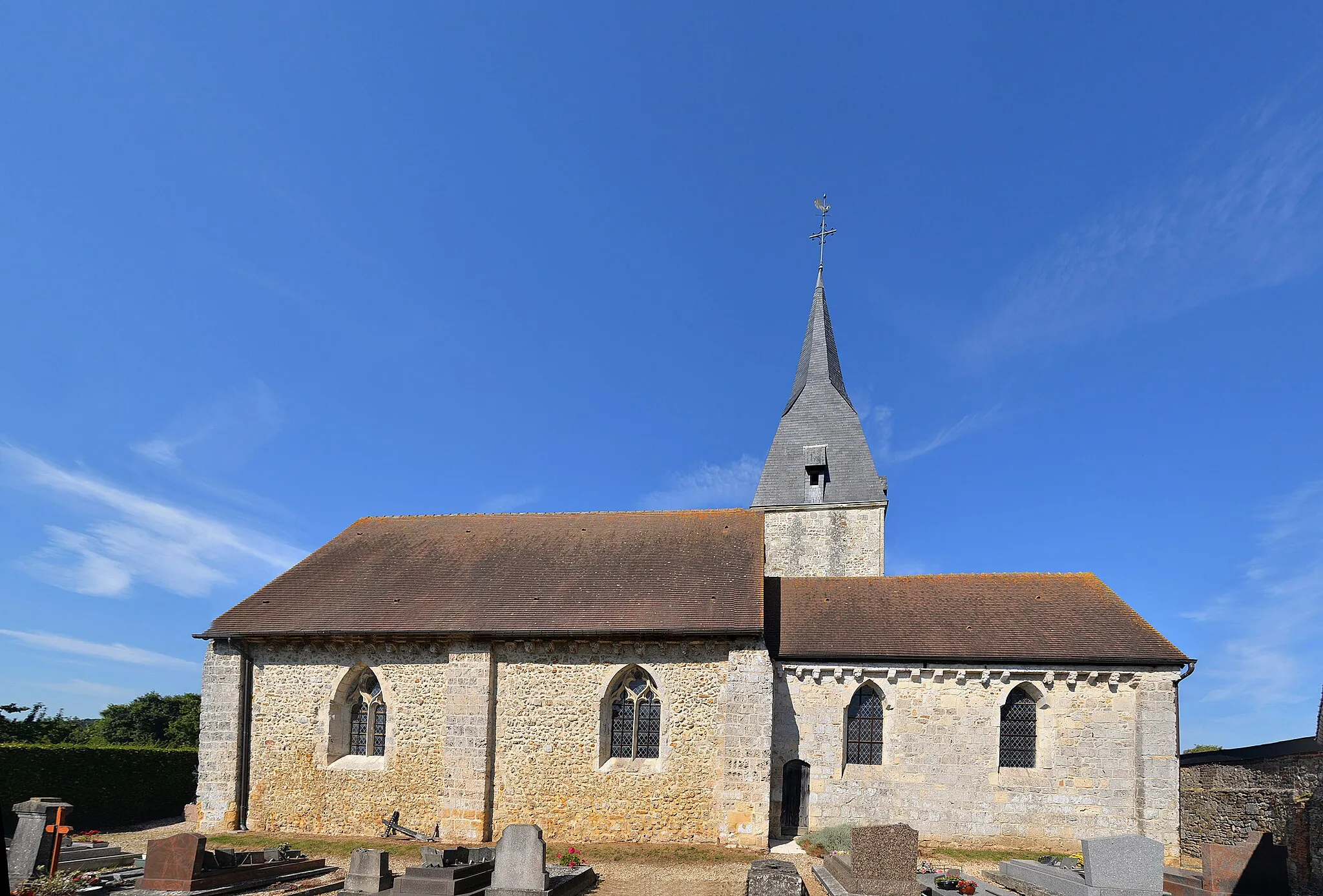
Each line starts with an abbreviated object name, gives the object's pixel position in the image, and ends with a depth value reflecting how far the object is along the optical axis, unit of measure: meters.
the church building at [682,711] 15.91
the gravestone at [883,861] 11.82
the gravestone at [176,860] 11.59
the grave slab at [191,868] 11.59
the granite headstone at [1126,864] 11.24
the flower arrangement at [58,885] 10.48
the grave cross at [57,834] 11.55
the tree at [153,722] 30.75
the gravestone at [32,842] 12.02
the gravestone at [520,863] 11.31
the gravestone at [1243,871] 12.00
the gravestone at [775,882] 10.84
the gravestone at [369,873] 11.70
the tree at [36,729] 23.14
